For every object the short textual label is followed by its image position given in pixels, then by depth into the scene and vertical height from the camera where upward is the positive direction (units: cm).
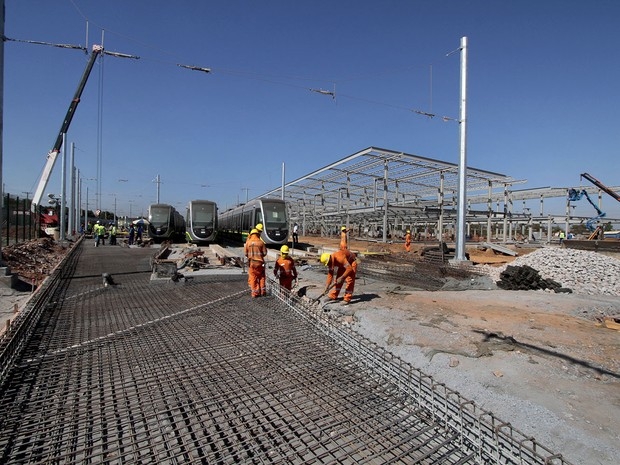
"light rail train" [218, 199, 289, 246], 1791 +65
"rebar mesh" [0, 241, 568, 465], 242 -148
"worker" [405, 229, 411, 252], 1927 -67
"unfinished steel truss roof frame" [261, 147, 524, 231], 2228 +417
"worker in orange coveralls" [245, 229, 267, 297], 684 -63
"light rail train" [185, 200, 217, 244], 2067 +52
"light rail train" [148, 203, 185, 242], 2170 +48
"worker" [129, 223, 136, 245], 2200 -31
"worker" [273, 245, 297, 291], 702 -79
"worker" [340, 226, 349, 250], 1144 -2
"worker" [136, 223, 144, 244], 2208 -18
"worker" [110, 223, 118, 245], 2300 -47
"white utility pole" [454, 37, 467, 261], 1220 +243
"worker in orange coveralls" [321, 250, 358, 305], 681 -68
